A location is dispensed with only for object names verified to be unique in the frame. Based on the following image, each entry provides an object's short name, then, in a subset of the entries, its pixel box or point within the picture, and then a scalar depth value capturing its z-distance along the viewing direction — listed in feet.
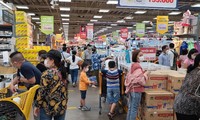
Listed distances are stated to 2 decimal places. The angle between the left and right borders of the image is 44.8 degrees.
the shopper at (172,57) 26.86
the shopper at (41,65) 17.89
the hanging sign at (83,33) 84.07
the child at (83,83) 20.77
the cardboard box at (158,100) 15.05
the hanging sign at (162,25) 52.71
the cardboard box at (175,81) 14.96
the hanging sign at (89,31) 73.56
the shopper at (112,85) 17.79
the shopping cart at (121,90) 18.58
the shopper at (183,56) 24.94
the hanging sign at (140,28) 64.90
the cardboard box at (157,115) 15.15
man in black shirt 12.92
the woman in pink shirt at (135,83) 14.65
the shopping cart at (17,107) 8.76
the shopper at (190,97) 9.84
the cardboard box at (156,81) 15.71
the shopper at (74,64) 33.14
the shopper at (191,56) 18.08
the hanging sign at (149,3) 19.66
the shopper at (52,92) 10.11
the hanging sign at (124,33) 67.21
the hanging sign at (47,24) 47.12
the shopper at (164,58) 26.80
